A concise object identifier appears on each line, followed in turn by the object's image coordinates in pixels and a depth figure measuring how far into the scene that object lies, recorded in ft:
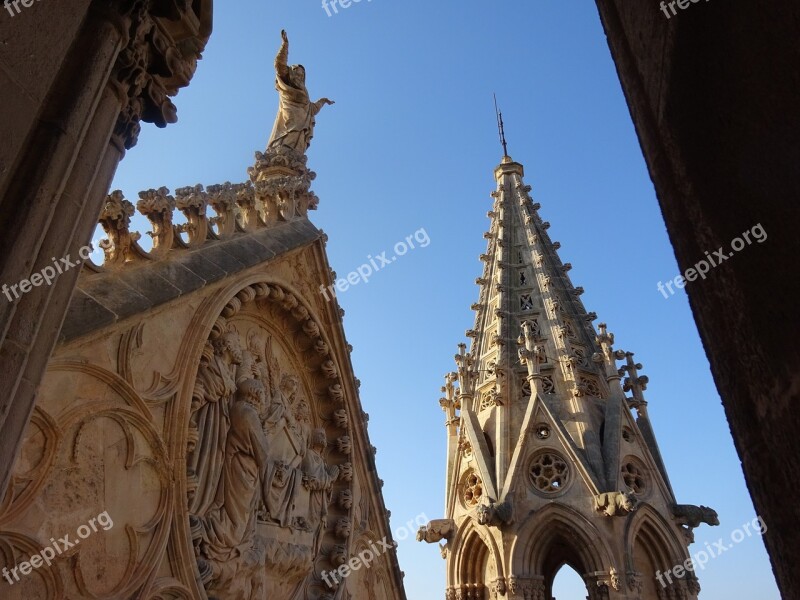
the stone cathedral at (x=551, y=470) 48.55
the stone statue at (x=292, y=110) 36.63
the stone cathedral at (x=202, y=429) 14.17
